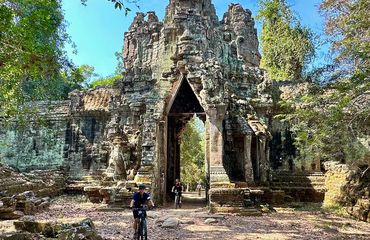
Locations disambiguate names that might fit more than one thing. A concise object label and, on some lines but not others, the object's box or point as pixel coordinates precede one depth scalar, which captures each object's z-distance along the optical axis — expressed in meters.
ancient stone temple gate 12.87
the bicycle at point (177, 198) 12.86
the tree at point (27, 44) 6.70
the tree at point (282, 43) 27.08
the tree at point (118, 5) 4.43
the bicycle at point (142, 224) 6.53
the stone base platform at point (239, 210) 10.89
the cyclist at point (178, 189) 12.97
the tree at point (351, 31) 7.07
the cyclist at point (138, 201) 6.64
